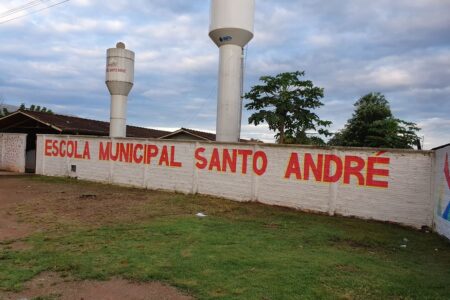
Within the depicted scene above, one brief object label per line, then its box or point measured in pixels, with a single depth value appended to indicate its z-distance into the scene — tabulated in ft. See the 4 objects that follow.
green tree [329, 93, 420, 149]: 75.66
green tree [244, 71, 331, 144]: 57.57
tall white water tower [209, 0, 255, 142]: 54.54
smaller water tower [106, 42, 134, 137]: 71.97
